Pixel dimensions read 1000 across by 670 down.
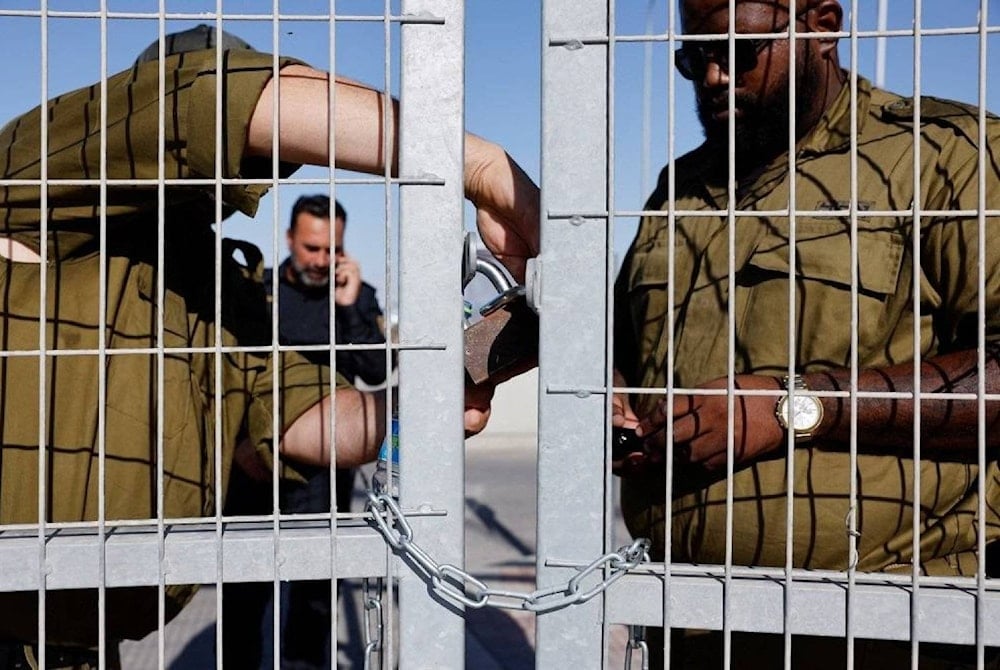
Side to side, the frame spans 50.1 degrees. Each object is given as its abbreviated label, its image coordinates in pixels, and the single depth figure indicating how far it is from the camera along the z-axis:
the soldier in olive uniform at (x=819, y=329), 1.83
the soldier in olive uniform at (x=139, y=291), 1.64
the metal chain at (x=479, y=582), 1.50
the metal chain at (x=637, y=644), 1.56
